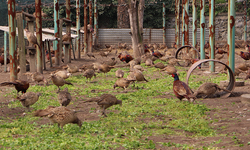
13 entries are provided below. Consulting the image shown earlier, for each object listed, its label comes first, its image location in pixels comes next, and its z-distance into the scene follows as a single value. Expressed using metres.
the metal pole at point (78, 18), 22.00
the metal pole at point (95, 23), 28.60
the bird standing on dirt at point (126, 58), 17.29
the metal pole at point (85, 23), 23.12
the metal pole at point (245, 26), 30.71
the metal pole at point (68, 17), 18.16
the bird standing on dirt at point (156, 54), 19.34
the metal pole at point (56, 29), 16.03
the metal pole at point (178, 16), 25.21
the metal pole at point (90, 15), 25.78
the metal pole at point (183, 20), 21.76
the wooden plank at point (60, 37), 16.34
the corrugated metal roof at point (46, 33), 12.39
